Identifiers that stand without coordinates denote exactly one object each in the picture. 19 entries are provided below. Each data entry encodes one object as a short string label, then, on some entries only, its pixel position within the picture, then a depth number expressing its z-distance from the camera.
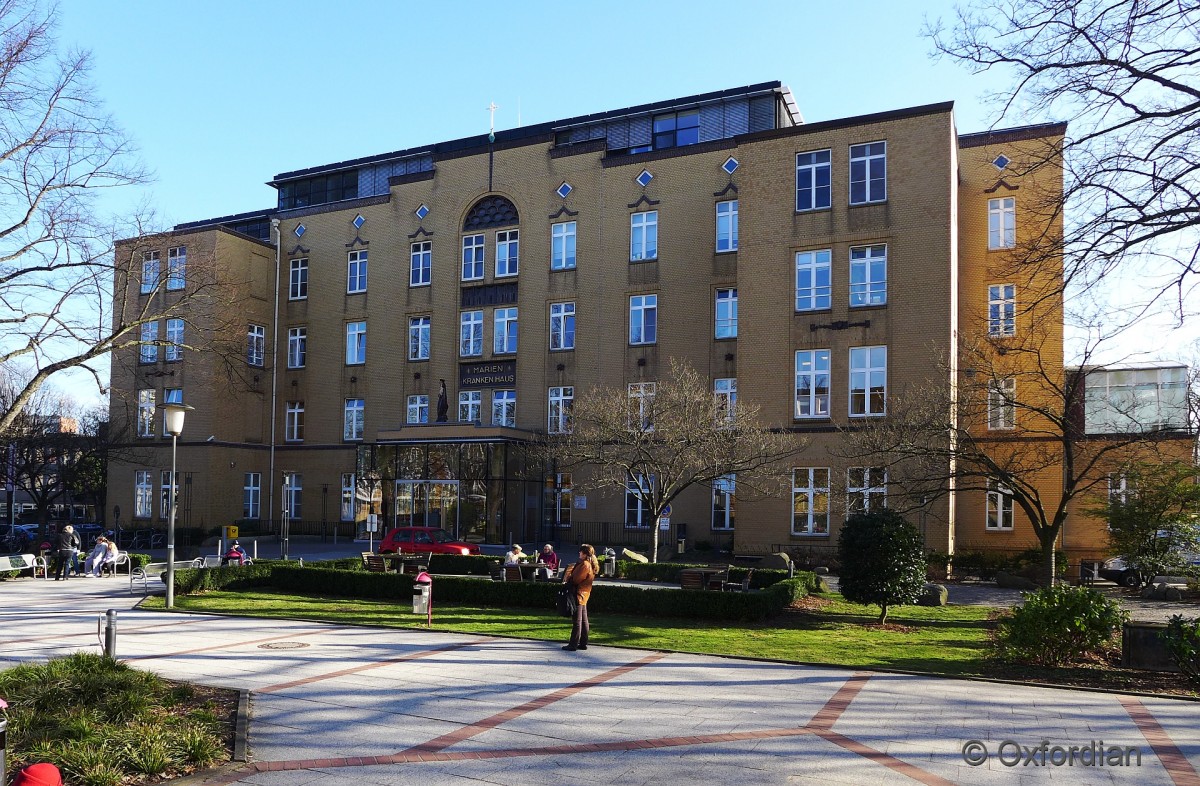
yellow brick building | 32.38
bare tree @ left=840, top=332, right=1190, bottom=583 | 22.00
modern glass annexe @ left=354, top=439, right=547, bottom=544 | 39.00
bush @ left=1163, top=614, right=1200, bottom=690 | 11.65
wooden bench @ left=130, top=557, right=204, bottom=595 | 21.92
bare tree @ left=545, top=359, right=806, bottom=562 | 27.39
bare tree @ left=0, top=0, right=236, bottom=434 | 18.34
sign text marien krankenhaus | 42.16
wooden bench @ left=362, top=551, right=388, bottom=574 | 24.44
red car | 30.22
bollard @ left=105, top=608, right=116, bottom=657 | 11.26
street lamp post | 19.11
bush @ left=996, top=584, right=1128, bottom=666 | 12.90
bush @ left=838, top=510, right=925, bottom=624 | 17.44
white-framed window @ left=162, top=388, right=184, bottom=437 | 45.47
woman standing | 14.04
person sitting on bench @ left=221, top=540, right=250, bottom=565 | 25.72
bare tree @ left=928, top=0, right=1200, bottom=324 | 11.48
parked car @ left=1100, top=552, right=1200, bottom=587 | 26.64
